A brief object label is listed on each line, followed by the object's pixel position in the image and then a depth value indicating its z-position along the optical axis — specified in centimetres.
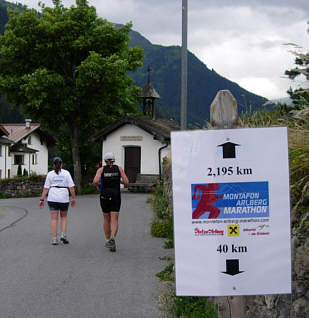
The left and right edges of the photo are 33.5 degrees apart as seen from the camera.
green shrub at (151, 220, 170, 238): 1152
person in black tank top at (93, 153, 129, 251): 977
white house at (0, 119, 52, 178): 5841
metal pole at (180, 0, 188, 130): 1025
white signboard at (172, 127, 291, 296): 300
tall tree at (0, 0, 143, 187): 2838
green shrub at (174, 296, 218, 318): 497
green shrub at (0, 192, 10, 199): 3122
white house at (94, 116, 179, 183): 3139
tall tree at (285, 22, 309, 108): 484
